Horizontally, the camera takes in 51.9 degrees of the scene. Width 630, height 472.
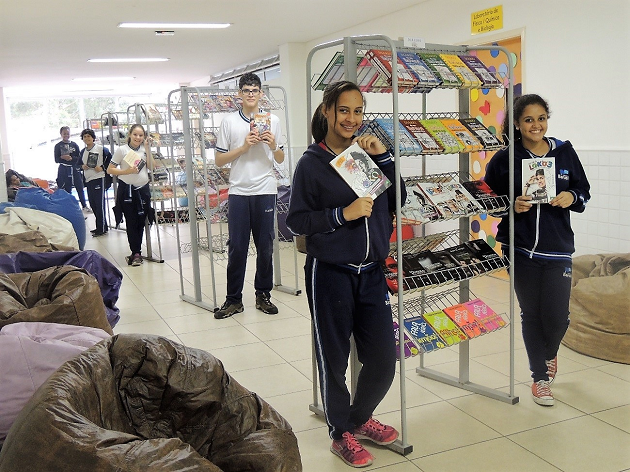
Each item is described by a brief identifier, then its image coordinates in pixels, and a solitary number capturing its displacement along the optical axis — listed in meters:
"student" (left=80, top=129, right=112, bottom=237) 9.80
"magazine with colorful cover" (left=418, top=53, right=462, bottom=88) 2.90
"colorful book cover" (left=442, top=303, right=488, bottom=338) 3.18
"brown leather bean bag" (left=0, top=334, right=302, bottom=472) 1.69
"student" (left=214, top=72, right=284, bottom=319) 4.87
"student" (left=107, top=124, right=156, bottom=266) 7.23
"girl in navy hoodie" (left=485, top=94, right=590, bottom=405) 3.22
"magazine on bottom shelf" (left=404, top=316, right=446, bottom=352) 2.96
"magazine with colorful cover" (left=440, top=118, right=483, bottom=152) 3.00
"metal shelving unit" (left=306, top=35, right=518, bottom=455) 2.70
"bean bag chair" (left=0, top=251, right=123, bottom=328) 4.04
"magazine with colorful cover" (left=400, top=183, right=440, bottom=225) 2.80
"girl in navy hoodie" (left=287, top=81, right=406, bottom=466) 2.60
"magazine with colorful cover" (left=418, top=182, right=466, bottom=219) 2.93
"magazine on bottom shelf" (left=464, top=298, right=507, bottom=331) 3.27
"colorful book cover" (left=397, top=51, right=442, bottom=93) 2.81
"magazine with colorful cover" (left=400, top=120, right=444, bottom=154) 2.84
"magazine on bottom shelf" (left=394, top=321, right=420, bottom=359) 2.86
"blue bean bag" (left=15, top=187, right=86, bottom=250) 6.53
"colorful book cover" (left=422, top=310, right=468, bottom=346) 3.07
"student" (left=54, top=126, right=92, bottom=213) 12.52
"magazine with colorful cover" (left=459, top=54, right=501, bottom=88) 3.09
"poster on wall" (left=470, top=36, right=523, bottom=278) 5.62
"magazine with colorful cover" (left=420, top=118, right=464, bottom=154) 2.92
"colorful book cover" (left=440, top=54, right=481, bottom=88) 2.99
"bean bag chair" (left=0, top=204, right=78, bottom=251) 5.17
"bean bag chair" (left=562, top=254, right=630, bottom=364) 3.80
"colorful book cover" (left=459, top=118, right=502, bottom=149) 3.10
